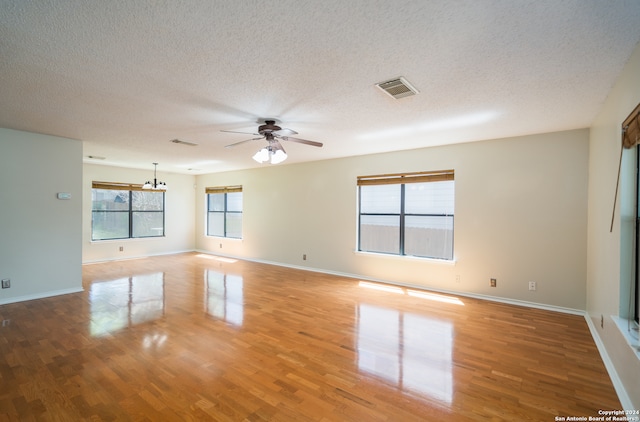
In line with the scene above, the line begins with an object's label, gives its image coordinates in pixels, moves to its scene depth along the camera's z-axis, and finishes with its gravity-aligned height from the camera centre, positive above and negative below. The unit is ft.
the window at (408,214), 16.11 -0.15
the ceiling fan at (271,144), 11.01 +2.56
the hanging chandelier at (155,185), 23.71 +1.92
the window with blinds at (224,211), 26.94 -0.19
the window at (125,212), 23.86 -0.34
